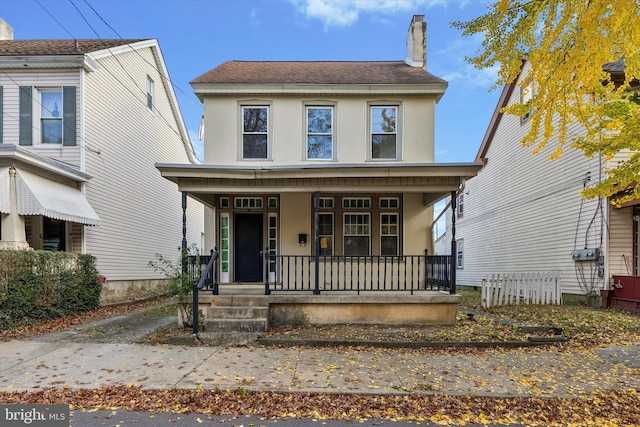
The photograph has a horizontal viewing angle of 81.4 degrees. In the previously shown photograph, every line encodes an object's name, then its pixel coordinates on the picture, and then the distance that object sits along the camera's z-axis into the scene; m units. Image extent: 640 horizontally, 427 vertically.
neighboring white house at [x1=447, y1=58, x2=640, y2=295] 10.70
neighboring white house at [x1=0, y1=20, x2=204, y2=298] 9.03
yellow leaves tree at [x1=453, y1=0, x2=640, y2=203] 4.33
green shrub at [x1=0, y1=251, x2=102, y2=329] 7.72
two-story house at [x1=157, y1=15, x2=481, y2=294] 10.30
